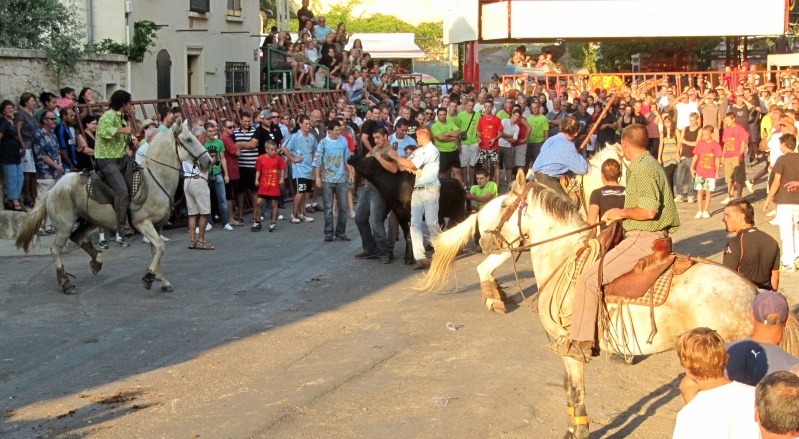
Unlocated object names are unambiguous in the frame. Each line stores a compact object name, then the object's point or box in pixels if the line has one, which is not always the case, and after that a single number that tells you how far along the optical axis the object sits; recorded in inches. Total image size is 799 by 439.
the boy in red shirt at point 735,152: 709.3
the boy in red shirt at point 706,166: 679.7
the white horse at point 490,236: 387.5
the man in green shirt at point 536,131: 832.9
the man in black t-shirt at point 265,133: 681.6
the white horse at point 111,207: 473.1
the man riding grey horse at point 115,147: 471.5
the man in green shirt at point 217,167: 627.5
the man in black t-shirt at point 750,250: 309.1
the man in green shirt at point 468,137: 771.4
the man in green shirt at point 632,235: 269.3
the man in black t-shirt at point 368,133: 716.0
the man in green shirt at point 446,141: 697.6
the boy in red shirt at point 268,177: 637.9
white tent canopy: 1914.4
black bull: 536.1
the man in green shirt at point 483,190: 562.9
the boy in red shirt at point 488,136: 780.6
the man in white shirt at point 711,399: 172.1
